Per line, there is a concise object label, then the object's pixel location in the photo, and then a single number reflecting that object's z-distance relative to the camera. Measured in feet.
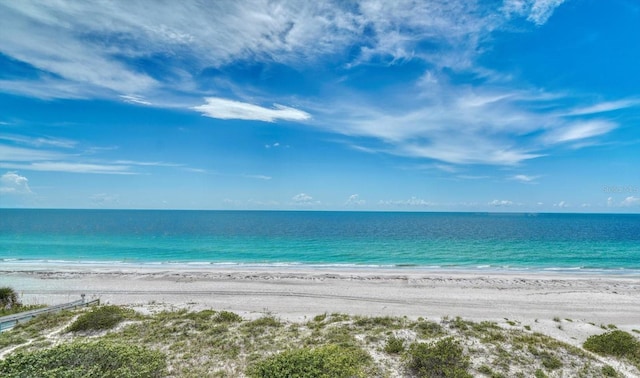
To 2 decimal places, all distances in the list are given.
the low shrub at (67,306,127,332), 43.28
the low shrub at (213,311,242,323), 47.34
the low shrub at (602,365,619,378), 31.68
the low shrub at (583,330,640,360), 36.27
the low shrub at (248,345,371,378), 28.09
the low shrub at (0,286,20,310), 58.23
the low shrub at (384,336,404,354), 36.55
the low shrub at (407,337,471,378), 31.35
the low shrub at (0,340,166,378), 25.84
